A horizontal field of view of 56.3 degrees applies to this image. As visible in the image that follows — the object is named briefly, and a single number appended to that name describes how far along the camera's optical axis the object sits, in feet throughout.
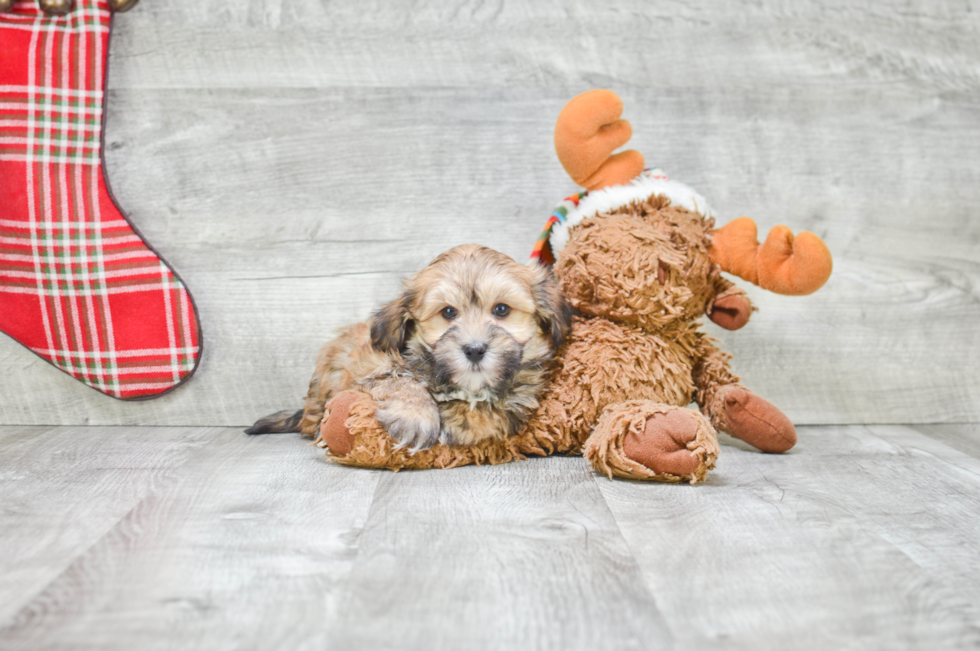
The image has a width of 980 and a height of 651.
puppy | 2.19
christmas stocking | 2.79
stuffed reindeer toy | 2.20
